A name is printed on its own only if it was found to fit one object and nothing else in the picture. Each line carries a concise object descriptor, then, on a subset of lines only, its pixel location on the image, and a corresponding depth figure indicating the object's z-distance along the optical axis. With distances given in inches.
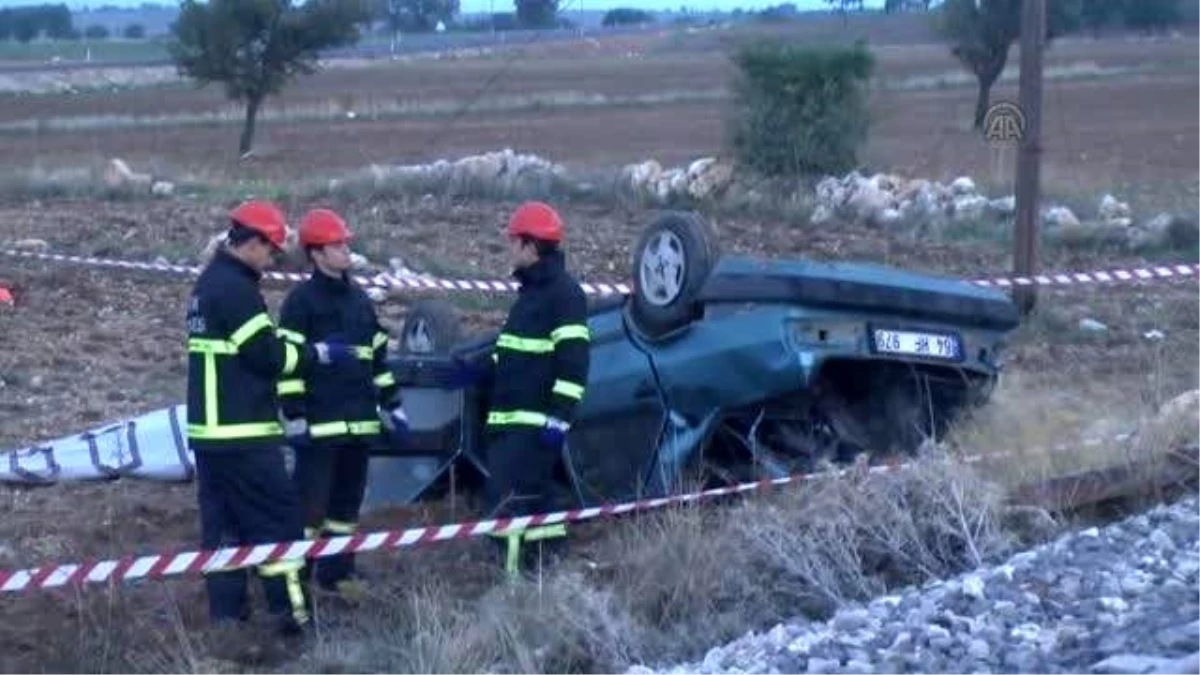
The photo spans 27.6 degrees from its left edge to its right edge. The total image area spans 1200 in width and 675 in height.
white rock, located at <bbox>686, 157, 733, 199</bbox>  1069.8
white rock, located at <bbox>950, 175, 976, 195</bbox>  1042.0
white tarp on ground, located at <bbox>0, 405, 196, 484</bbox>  486.3
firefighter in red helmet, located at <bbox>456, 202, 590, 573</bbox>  387.5
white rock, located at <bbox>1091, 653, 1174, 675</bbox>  235.8
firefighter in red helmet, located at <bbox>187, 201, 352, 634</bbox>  358.9
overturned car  384.8
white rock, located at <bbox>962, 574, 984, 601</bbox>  292.8
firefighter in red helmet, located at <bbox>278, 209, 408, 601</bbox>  383.6
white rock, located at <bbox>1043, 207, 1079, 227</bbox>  916.0
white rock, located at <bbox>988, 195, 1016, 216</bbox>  973.8
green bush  1162.0
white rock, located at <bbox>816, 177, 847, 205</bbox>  1020.2
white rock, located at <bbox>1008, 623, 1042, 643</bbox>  271.7
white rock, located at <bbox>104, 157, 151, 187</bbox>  1163.9
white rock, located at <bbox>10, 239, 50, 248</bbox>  889.5
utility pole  717.3
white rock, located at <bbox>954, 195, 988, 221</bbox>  960.9
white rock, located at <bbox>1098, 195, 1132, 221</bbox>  943.7
